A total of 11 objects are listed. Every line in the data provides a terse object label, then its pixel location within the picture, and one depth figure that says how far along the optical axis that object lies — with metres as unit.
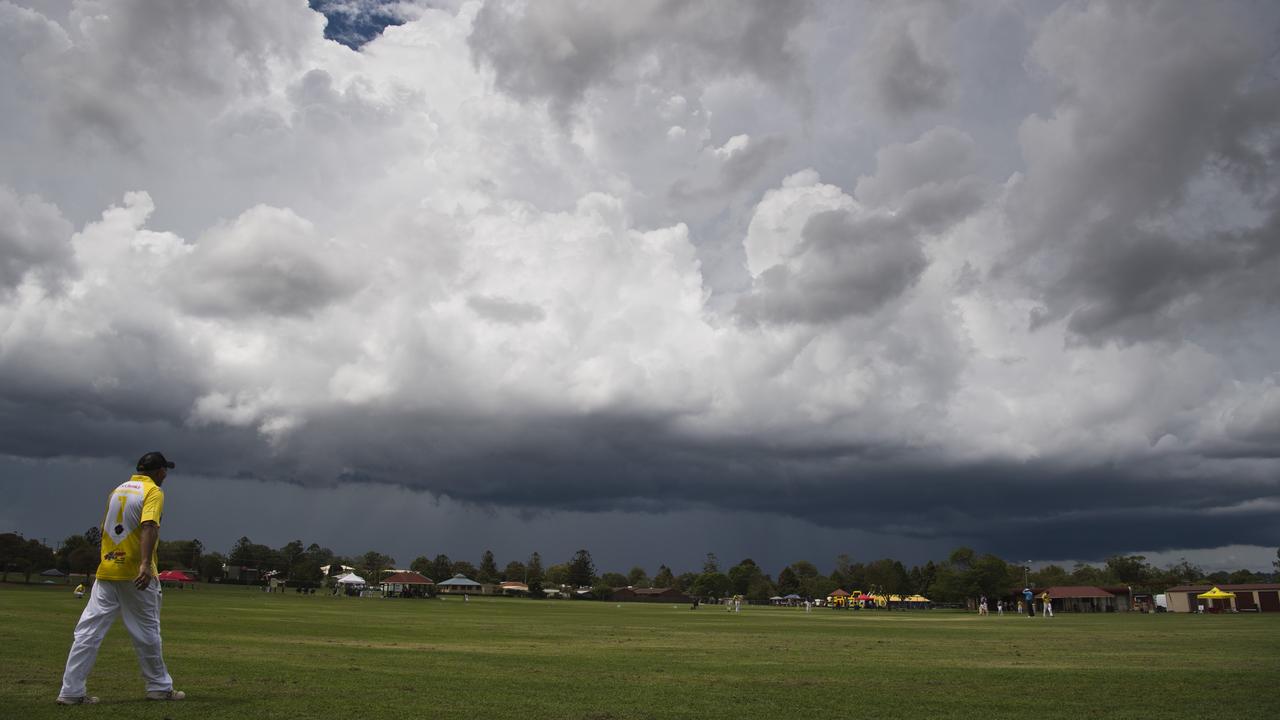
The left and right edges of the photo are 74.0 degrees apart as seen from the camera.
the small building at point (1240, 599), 84.69
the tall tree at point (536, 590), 151.88
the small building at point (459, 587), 143.25
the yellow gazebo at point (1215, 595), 74.05
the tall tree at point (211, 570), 178.12
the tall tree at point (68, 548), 156.34
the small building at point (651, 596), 170.46
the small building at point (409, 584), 111.35
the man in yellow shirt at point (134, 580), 9.13
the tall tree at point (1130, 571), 166.25
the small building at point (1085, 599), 103.25
